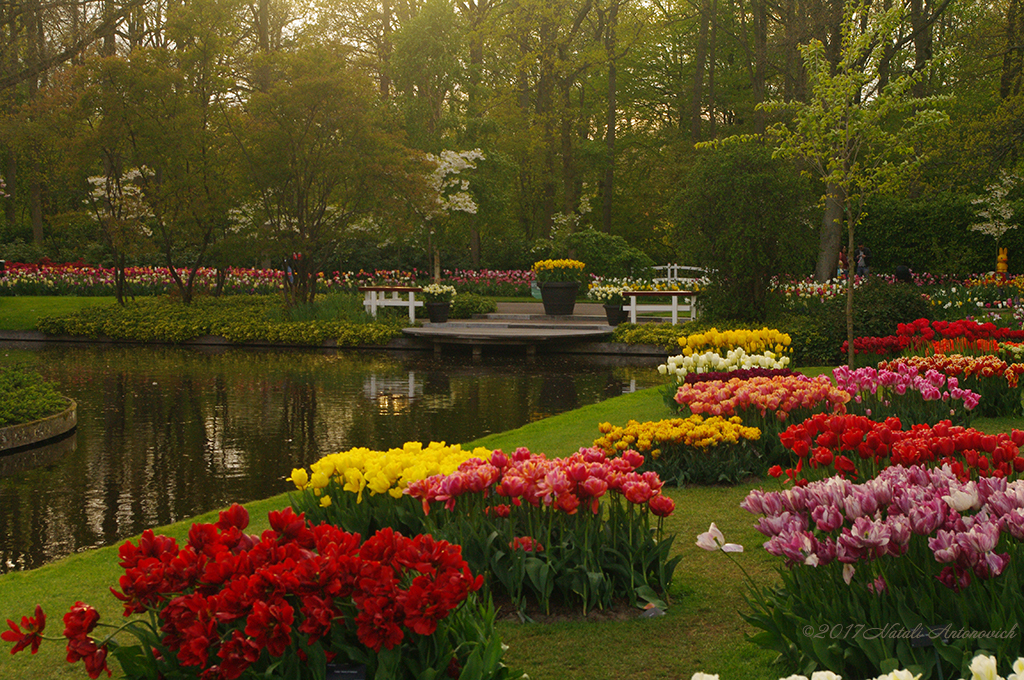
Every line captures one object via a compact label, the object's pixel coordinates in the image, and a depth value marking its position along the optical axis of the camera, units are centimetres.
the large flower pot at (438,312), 2320
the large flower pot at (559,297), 2391
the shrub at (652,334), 1881
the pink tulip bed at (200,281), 2889
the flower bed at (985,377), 851
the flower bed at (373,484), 438
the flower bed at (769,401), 714
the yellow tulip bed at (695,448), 649
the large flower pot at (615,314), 2177
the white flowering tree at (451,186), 2812
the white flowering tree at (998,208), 2473
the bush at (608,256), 3044
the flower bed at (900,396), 724
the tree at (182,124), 2295
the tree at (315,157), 2191
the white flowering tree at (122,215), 2320
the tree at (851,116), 1113
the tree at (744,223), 1775
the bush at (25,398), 997
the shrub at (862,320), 1553
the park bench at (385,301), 2292
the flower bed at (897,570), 284
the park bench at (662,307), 2020
